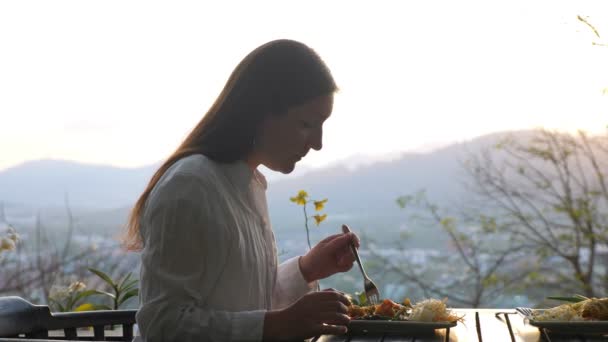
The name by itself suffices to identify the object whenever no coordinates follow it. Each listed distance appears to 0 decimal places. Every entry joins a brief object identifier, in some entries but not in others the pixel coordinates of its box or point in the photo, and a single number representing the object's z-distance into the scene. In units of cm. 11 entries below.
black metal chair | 146
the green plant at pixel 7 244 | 260
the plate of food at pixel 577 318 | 153
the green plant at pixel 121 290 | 262
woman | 129
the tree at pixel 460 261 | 612
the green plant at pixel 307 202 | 203
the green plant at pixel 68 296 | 282
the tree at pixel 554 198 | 562
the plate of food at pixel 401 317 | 156
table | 154
